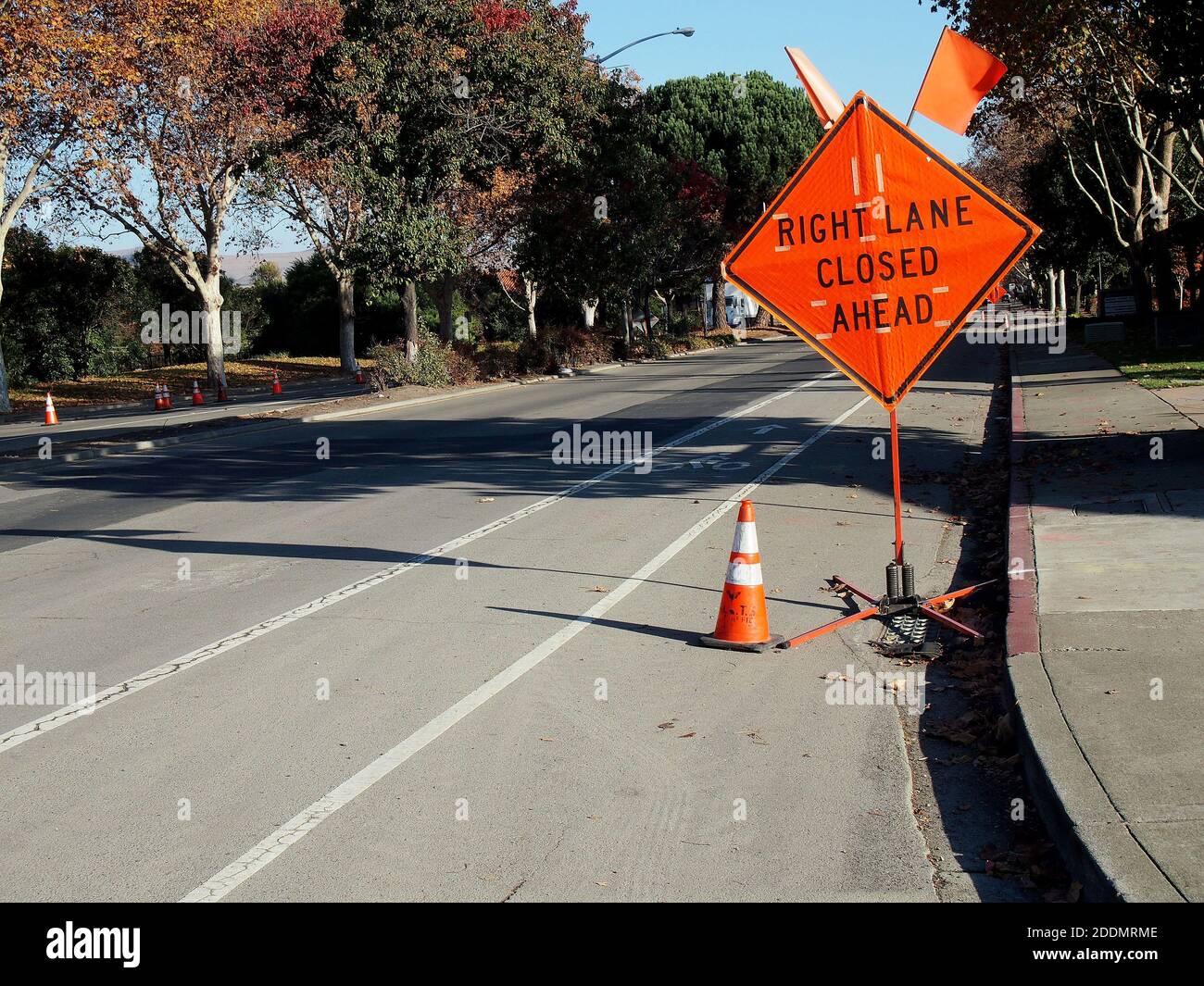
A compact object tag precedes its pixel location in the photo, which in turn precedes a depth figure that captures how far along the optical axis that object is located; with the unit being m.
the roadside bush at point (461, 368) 31.55
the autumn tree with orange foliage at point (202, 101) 29.64
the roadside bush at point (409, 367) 29.88
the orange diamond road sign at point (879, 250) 7.90
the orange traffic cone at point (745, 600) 7.29
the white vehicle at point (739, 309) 85.50
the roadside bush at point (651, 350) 46.70
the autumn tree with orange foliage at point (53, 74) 25.70
